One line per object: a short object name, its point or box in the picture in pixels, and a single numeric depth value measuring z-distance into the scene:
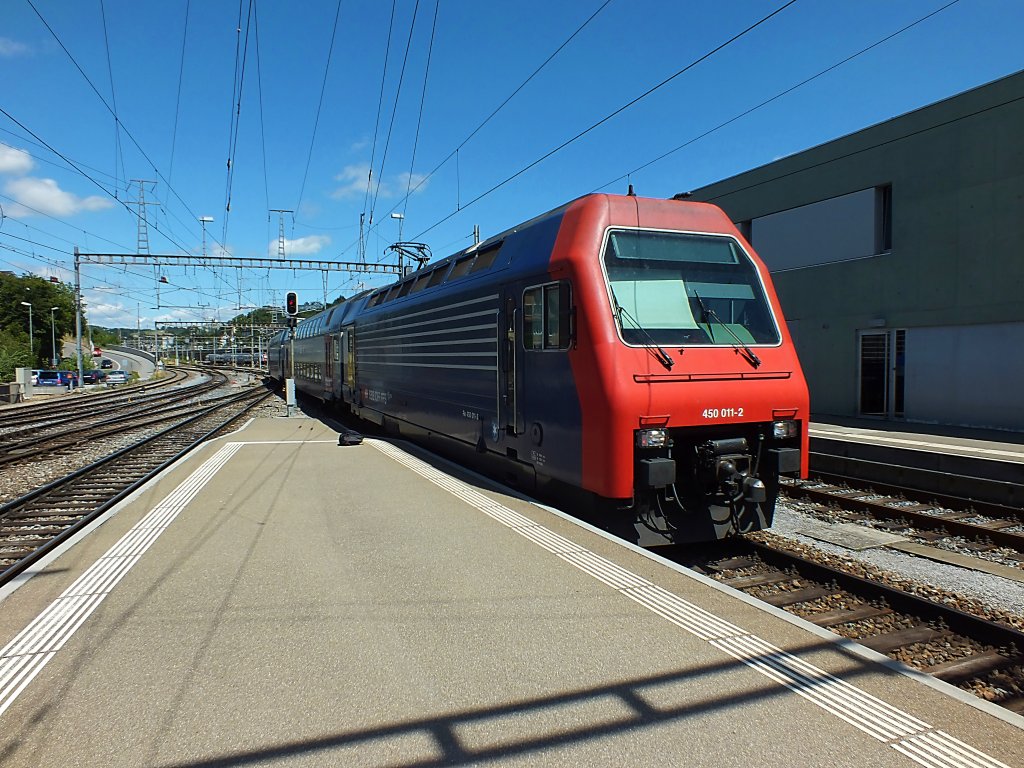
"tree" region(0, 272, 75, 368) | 75.00
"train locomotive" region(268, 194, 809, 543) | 5.53
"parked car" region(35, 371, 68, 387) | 45.43
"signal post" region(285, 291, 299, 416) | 18.30
